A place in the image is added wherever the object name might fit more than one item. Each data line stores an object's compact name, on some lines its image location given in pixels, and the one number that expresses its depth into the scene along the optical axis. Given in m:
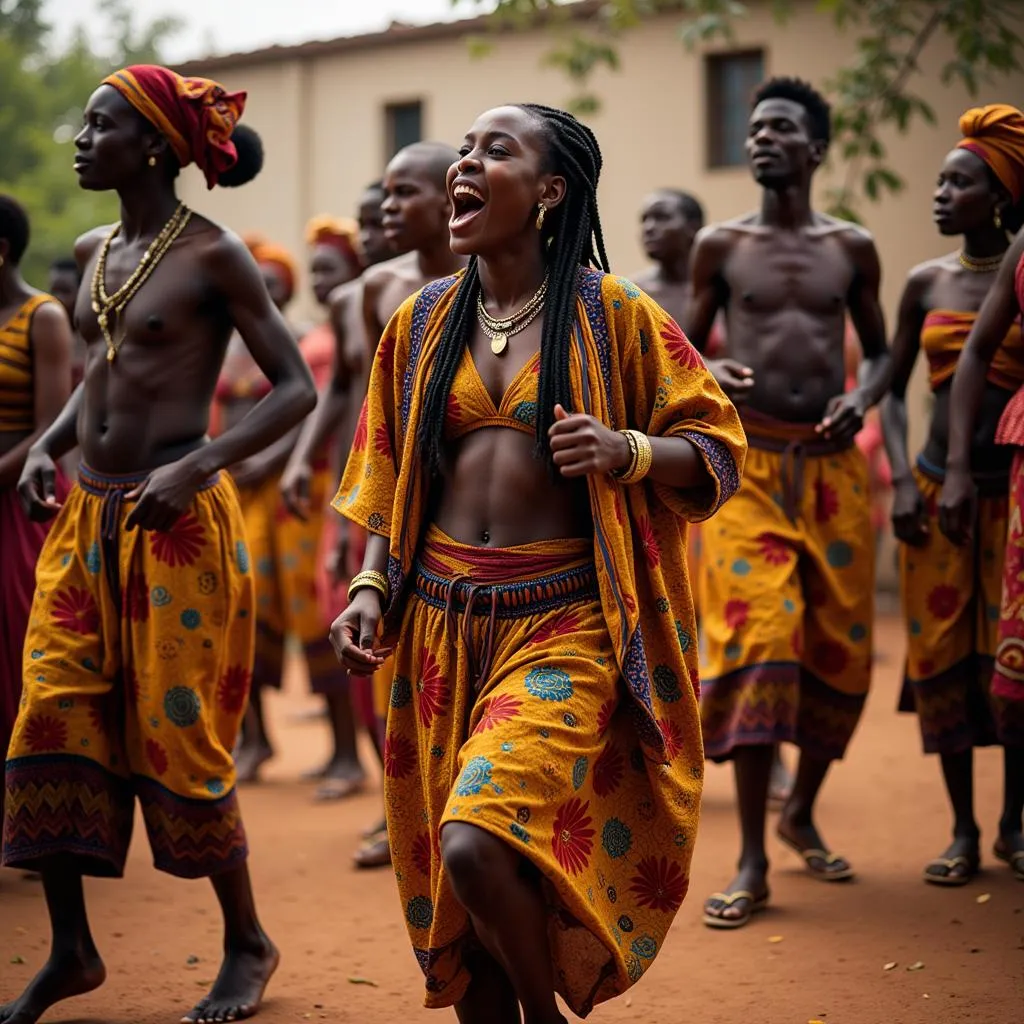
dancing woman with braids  3.73
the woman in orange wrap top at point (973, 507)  6.03
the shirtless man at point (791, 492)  5.98
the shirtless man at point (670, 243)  8.68
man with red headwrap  4.71
